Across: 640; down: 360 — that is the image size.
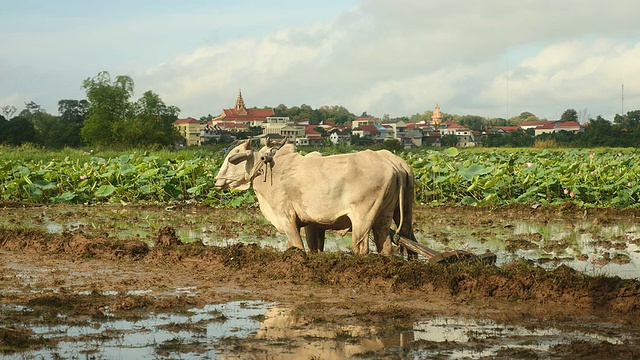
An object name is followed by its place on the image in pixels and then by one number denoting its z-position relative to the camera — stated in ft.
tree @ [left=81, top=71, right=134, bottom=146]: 272.51
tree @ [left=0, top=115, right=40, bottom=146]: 231.50
